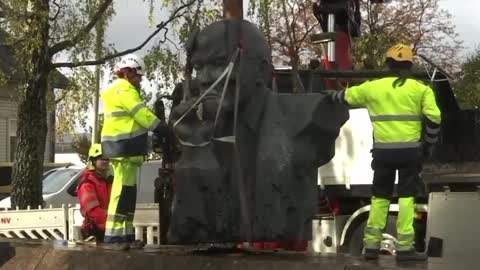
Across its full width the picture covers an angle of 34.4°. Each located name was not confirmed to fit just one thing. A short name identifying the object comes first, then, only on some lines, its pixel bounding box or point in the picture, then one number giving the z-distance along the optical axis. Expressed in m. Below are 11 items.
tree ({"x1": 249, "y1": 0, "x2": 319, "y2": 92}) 28.00
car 16.11
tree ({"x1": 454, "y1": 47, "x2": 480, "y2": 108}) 27.59
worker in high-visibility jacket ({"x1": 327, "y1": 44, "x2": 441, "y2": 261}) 5.77
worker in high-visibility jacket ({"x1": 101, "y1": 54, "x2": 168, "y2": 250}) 6.71
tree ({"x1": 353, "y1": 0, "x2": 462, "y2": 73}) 31.76
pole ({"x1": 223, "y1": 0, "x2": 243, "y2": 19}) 6.16
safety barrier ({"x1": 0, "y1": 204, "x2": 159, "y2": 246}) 10.56
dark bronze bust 5.75
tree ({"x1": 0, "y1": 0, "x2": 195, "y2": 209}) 12.12
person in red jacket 8.09
